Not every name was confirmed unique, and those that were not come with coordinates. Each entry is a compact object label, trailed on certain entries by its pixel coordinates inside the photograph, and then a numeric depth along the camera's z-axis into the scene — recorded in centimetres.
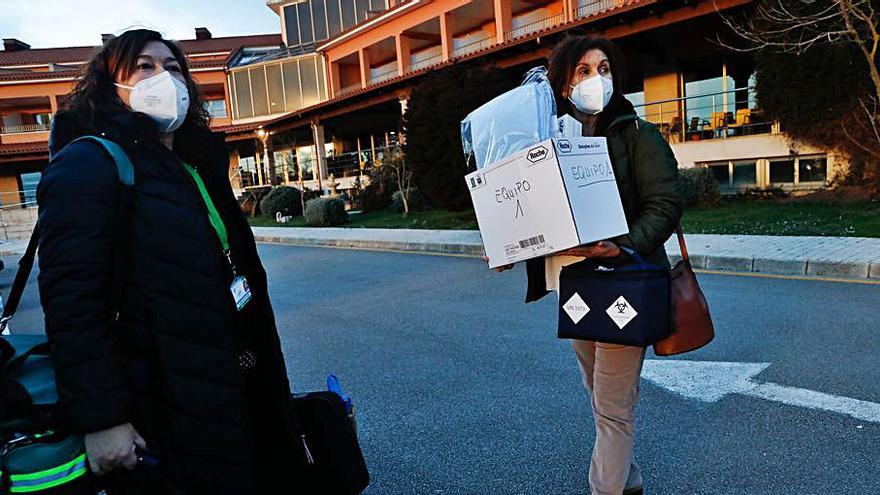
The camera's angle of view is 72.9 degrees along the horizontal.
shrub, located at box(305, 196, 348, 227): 1814
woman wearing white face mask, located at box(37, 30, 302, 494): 160
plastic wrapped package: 208
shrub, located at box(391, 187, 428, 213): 1839
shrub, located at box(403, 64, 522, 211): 1419
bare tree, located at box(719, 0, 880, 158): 994
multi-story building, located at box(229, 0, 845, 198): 1417
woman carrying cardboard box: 218
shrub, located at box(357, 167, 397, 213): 2084
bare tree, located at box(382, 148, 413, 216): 1832
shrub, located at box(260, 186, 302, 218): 2298
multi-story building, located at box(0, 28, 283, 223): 3625
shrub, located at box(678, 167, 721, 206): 1316
